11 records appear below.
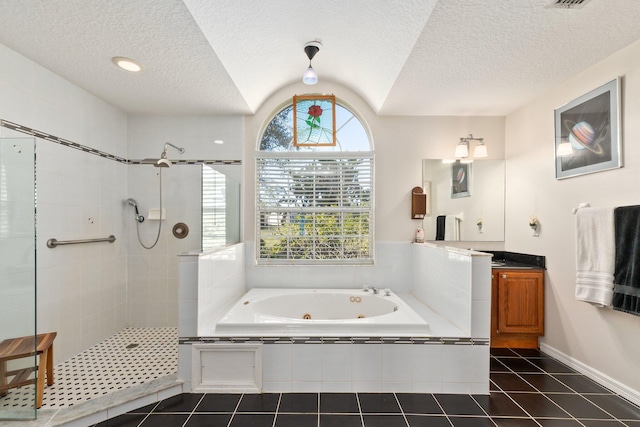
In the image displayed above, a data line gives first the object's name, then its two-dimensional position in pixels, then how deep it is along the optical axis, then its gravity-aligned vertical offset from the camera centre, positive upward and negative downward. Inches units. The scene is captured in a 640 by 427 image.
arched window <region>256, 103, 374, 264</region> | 128.7 +3.4
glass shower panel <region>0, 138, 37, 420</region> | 65.6 -11.9
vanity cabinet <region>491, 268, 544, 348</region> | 109.5 -33.5
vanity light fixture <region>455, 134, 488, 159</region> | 122.0 +26.6
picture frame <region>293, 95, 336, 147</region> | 129.6 +40.1
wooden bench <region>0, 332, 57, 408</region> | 65.5 -34.7
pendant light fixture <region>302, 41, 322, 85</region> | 94.1 +53.4
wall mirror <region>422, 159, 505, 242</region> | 129.0 +5.2
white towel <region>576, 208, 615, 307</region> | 82.6 -12.3
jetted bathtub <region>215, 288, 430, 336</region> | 85.1 -33.3
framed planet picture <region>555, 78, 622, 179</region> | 84.4 +25.2
